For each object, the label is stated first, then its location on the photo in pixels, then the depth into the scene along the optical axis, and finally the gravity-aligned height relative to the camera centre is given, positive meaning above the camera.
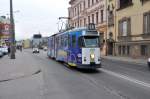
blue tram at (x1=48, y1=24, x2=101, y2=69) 9.39 -0.19
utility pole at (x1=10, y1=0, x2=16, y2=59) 15.18 +1.88
